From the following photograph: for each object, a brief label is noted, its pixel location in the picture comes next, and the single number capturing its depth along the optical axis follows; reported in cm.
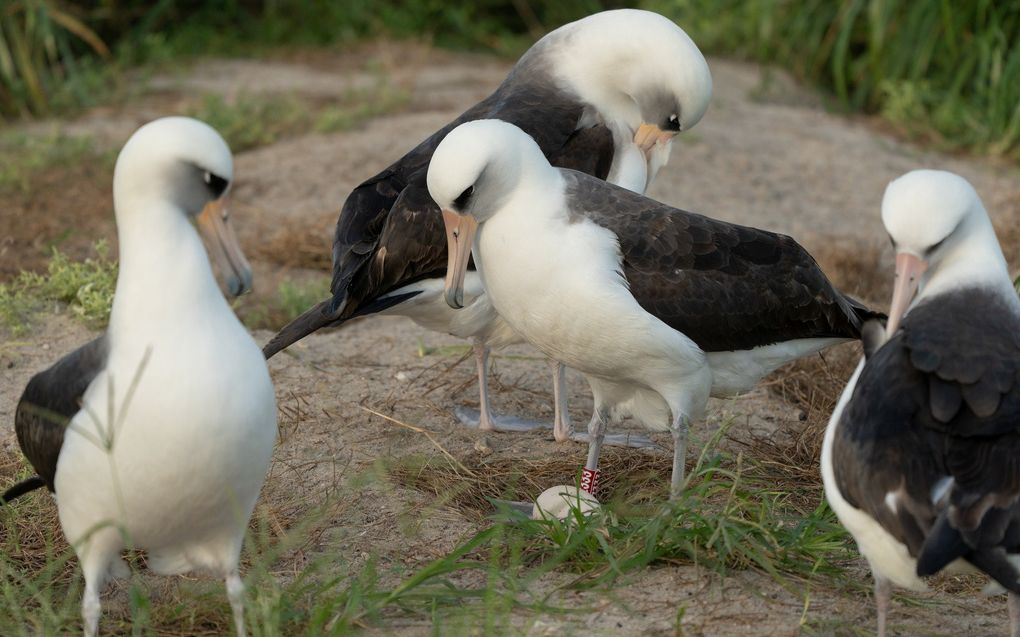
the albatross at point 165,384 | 700
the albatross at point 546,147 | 1074
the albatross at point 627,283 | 912
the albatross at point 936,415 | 677
